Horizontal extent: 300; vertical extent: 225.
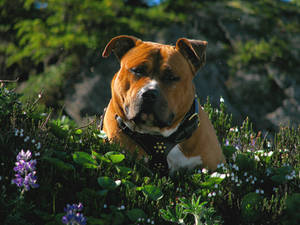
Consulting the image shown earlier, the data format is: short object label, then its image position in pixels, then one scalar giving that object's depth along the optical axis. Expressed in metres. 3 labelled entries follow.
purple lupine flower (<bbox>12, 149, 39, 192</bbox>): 4.42
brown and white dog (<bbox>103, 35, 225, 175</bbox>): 5.88
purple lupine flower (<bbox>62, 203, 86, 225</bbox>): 4.15
